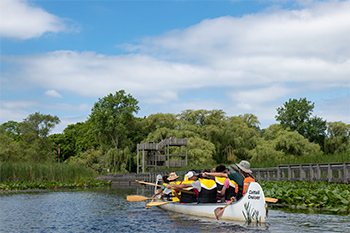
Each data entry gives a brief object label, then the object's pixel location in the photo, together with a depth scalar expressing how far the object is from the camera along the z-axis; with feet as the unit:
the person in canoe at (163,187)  59.47
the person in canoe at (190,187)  45.87
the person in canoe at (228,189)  42.89
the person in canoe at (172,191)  55.57
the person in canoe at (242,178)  40.86
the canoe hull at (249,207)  38.75
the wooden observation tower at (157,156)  159.22
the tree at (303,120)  226.58
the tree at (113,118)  215.72
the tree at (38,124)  231.91
